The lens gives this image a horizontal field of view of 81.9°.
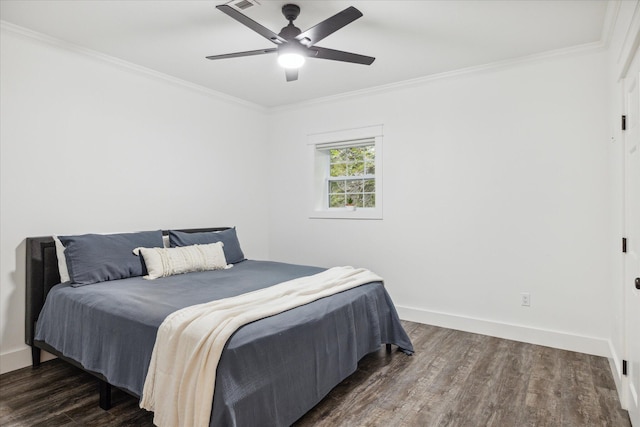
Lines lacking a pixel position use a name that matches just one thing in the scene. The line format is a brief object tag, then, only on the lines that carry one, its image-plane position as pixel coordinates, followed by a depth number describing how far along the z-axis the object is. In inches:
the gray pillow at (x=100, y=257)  109.2
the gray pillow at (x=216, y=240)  141.9
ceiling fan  87.2
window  169.5
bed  70.6
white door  75.1
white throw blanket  66.1
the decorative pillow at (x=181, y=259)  122.0
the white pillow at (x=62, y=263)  112.4
